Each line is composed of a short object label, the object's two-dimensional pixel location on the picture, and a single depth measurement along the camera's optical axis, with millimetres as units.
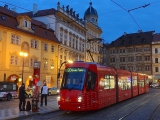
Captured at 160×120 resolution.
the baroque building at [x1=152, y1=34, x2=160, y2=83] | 81188
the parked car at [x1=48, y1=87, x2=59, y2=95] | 39006
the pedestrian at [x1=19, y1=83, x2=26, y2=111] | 16562
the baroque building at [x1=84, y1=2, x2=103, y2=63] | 68438
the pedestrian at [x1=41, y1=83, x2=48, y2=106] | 19391
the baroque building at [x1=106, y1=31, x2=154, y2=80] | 83312
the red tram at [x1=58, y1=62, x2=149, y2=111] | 14820
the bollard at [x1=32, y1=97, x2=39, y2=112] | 15977
